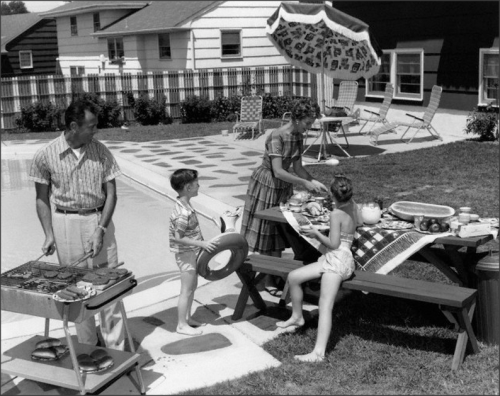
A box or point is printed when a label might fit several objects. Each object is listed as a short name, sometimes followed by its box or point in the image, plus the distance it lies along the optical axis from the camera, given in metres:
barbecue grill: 3.80
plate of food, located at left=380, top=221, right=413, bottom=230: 5.16
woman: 5.62
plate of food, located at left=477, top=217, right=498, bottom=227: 4.96
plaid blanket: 4.89
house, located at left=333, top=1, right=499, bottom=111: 15.18
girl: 4.62
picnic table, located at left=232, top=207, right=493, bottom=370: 4.36
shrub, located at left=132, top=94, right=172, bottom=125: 20.70
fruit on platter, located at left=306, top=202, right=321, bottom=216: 5.54
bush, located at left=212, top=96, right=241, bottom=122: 21.30
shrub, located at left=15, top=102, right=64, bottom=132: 19.52
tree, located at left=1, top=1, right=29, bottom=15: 69.38
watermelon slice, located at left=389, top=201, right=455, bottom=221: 5.19
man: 4.36
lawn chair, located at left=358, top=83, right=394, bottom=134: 16.50
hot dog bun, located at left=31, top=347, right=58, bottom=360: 4.20
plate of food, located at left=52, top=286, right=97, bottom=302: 3.71
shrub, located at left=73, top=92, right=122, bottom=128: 20.00
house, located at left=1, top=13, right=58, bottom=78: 35.38
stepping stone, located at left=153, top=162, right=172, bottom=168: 13.15
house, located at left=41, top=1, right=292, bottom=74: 22.98
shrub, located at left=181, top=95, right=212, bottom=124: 20.97
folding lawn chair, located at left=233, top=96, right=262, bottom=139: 16.95
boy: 4.94
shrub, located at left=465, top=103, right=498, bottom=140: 13.88
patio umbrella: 12.16
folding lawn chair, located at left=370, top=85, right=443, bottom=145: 14.84
